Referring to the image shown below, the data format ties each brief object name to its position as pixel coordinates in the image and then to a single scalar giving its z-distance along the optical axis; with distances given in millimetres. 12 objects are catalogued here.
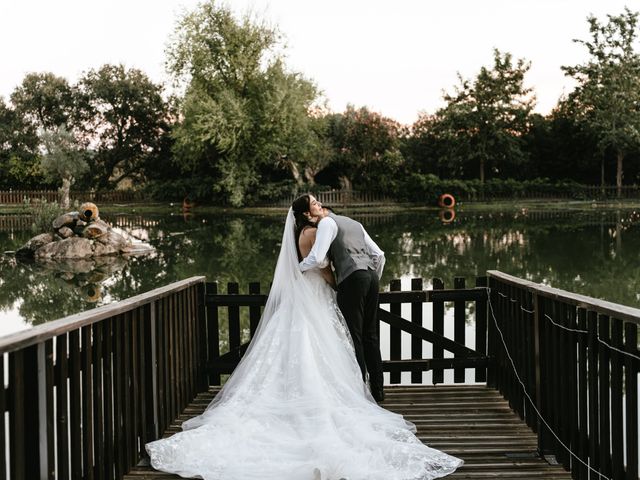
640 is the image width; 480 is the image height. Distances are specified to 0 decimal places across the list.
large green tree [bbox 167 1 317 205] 40969
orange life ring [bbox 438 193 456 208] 44312
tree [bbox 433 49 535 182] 50281
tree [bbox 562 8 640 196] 47969
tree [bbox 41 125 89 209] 49281
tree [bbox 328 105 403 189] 42688
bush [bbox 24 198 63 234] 22875
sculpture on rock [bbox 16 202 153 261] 20375
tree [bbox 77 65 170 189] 53844
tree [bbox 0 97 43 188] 51781
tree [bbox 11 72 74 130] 56281
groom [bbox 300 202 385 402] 5105
